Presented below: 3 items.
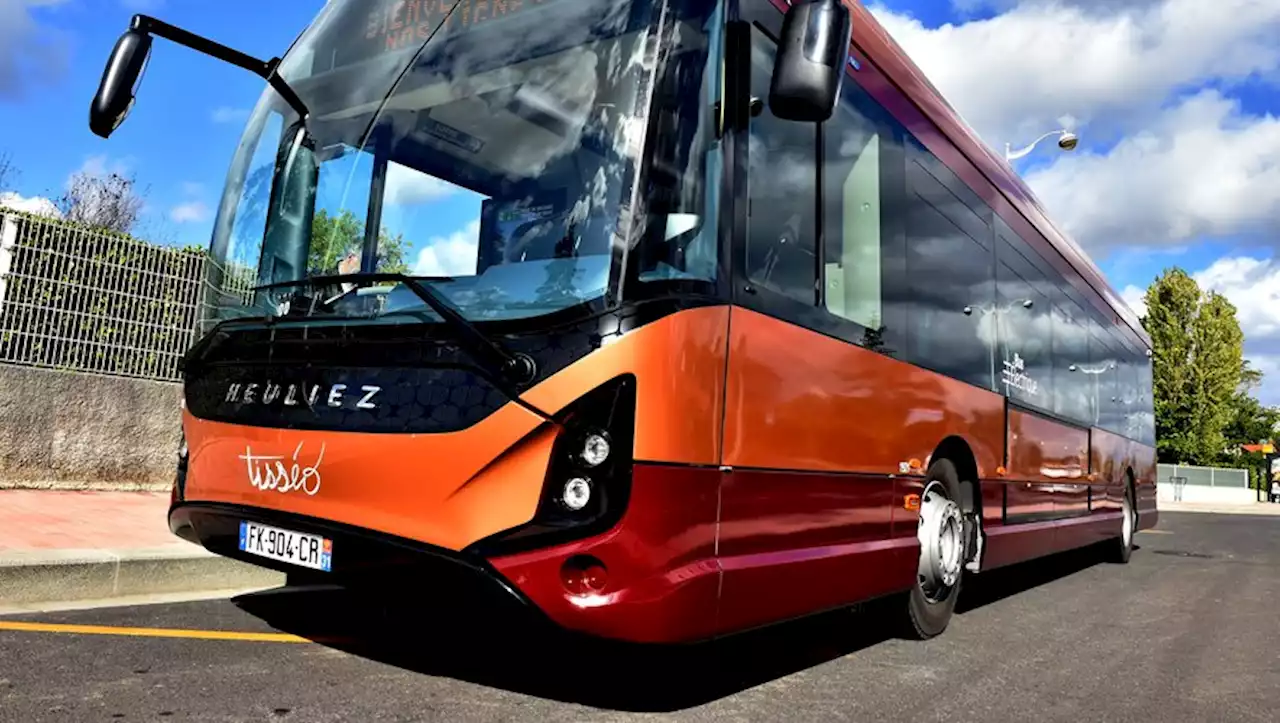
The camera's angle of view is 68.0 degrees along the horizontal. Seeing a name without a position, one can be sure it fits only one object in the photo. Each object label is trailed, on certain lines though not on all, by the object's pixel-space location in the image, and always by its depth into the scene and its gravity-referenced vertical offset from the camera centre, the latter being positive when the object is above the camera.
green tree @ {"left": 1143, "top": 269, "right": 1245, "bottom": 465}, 50.09 +6.86
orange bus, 3.11 +0.51
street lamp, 18.44 +6.68
